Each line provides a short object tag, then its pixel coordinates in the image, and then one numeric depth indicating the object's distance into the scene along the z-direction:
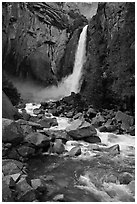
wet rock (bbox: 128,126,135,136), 11.99
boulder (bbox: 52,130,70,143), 9.51
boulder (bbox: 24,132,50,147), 7.93
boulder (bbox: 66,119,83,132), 10.36
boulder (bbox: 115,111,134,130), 12.72
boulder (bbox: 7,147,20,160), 7.24
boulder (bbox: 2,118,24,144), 7.56
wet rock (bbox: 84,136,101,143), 9.89
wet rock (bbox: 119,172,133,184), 6.21
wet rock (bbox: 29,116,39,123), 12.81
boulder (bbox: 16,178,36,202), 4.88
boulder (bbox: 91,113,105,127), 13.10
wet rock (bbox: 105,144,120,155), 8.64
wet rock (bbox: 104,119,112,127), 12.99
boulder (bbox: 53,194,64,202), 5.21
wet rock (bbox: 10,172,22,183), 5.29
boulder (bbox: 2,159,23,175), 5.93
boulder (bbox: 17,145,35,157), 7.48
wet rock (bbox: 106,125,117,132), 12.22
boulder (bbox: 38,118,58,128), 11.90
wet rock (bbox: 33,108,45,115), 15.94
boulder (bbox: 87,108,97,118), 15.10
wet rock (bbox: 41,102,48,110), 18.47
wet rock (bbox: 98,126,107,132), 12.05
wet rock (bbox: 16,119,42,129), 8.87
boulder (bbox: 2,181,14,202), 4.78
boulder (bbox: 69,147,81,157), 8.17
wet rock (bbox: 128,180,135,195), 5.74
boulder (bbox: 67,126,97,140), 9.92
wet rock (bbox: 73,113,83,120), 14.77
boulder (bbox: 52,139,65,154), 8.33
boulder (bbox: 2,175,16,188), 4.97
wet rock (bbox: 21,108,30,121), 12.55
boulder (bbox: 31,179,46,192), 5.33
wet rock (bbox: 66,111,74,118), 15.36
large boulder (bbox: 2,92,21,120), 11.19
